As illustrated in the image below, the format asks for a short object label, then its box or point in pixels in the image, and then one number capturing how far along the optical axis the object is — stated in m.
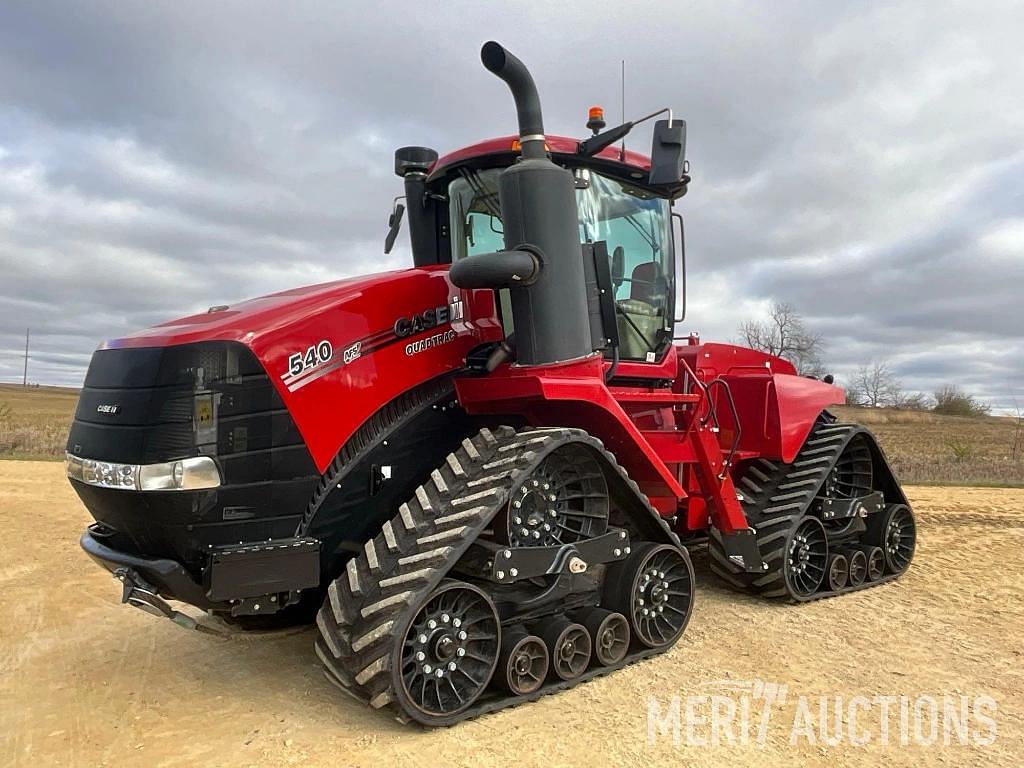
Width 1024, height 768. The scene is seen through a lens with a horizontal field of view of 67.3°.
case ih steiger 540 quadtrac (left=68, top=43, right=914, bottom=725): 3.55
